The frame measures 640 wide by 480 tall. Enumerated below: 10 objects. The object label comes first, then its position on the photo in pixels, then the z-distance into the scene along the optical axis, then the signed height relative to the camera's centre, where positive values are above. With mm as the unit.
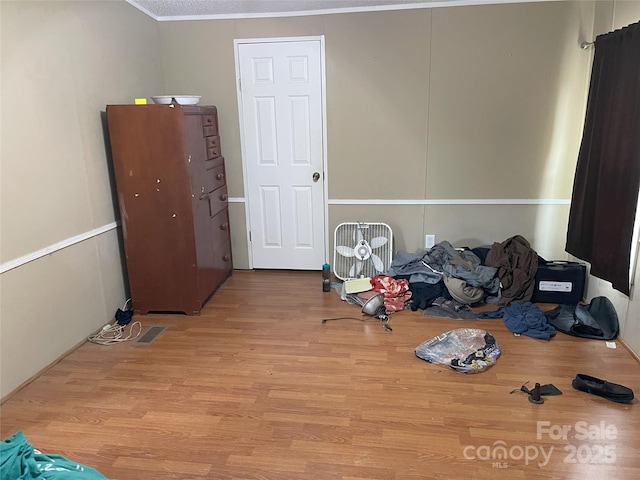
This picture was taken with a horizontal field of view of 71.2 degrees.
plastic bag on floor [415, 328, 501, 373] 2648 -1322
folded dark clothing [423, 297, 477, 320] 3355 -1310
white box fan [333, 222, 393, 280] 3953 -978
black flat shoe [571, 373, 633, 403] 2318 -1337
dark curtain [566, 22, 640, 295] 2701 -187
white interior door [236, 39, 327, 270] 3891 -91
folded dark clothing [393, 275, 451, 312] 3498 -1219
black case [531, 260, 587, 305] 3396 -1129
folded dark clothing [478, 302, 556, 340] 3039 -1299
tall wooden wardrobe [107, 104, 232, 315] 3143 -412
